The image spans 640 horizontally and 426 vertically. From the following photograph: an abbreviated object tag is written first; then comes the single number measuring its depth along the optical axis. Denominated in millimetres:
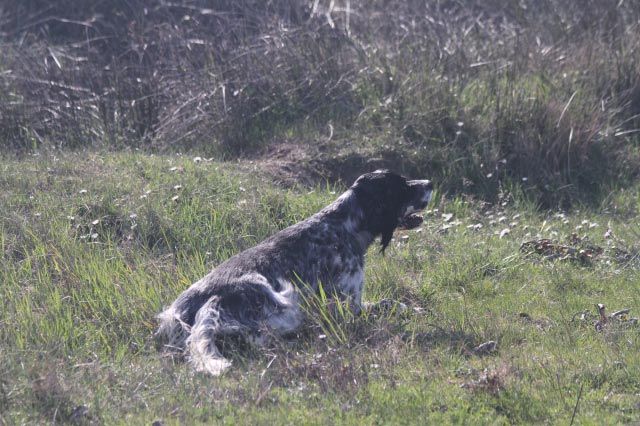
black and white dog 11062
